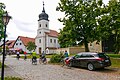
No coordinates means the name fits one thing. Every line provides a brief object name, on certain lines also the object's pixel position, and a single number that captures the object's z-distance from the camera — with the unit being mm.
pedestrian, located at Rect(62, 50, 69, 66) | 9336
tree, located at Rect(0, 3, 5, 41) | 10156
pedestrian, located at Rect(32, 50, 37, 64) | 10645
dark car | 7453
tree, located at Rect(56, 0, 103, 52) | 11810
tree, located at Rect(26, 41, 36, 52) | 27931
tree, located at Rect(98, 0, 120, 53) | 11255
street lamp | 4714
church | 29891
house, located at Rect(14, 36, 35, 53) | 34149
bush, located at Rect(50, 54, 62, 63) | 10928
